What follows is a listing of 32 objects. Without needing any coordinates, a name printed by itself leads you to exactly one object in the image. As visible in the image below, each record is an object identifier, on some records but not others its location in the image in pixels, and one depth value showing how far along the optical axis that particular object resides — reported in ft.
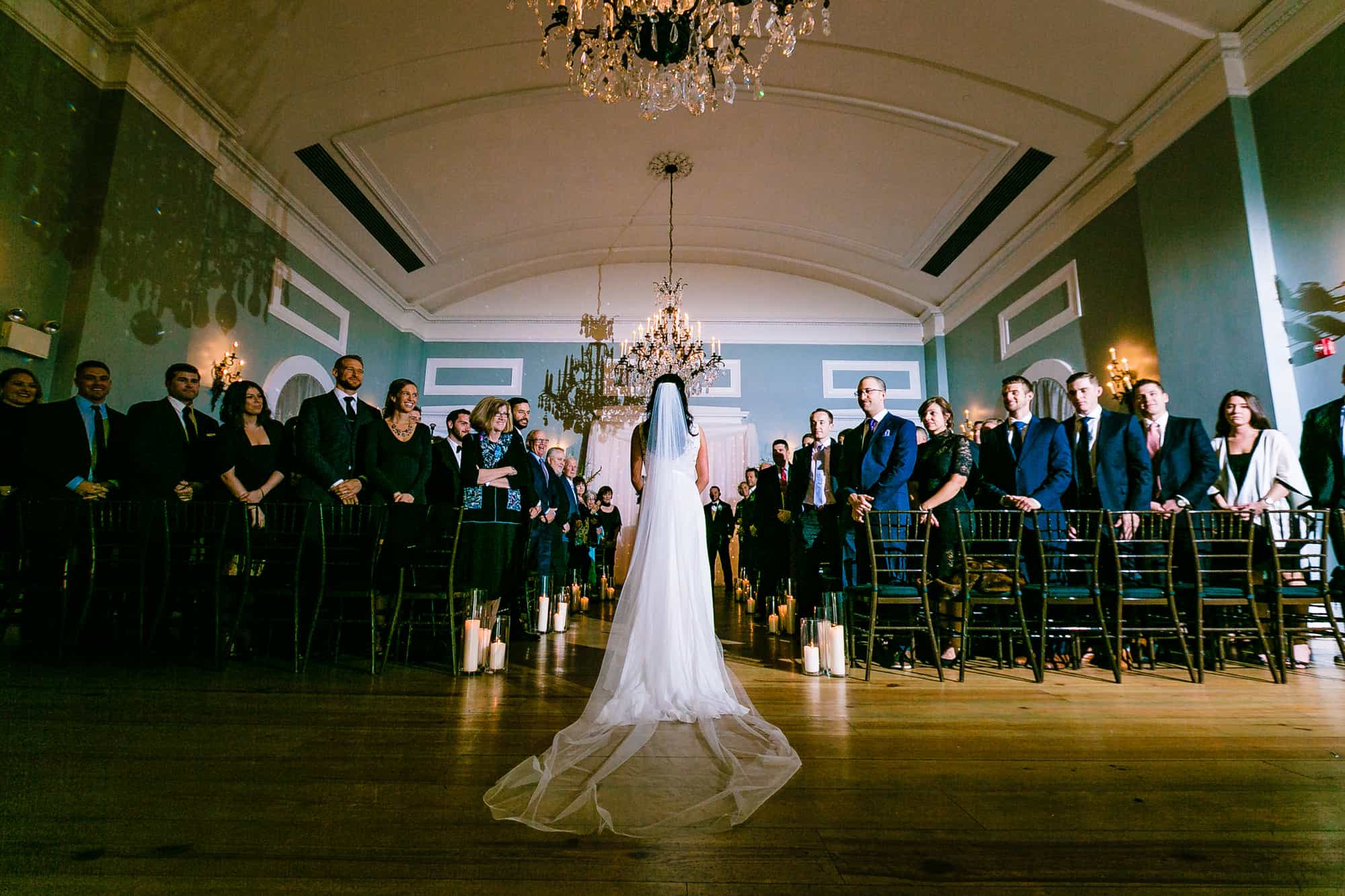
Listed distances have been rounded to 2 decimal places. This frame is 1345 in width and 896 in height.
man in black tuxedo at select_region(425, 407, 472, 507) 12.76
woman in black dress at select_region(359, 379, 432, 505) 11.36
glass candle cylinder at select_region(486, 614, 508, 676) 9.62
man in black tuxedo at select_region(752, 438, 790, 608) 17.37
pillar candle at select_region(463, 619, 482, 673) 9.36
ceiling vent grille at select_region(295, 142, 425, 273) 22.41
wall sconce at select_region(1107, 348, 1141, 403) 19.86
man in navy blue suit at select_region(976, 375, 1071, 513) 11.98
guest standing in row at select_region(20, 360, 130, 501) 11.16
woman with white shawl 12.45
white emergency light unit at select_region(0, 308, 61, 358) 14.12
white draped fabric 32.65
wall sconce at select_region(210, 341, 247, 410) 20.40
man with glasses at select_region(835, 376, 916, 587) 11.39
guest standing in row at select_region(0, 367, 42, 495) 11.84
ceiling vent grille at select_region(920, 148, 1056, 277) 22.24
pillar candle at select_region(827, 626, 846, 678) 9.84
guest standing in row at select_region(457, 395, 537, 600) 11.39
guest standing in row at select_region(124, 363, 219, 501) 11.37
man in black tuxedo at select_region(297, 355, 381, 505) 11.17
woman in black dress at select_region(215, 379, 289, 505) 12.32
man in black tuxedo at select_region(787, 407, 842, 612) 13.52
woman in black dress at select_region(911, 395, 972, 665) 11.49
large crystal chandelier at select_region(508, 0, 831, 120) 11.46
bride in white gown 4.52
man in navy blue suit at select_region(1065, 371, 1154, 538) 11.89
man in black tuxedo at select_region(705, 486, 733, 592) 28.11
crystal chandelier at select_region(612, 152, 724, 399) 27.61
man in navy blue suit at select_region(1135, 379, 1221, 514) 12.23
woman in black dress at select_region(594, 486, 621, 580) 27.73
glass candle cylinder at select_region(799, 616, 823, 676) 9.92
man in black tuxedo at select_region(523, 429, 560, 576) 15.06
